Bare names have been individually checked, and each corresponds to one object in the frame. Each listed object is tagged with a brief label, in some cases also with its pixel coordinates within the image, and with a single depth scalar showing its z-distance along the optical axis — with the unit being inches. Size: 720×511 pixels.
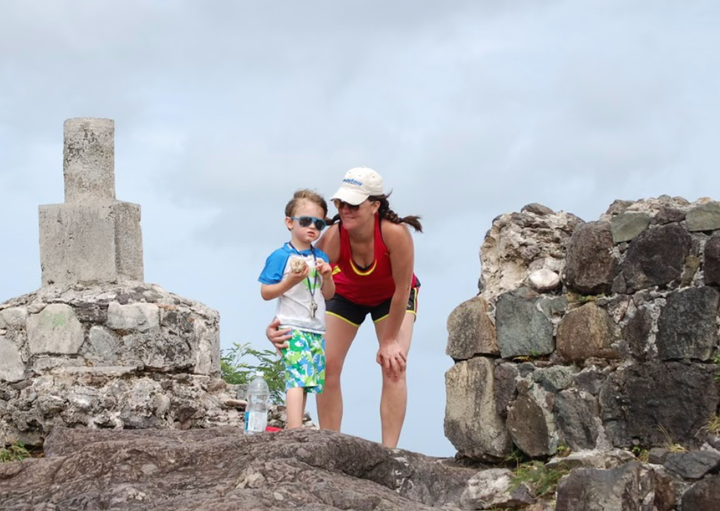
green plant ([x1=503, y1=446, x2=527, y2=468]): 299.0
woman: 266.7
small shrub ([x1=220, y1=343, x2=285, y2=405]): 478.9
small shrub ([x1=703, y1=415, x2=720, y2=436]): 259.1
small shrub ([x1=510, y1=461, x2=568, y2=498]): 263.4
